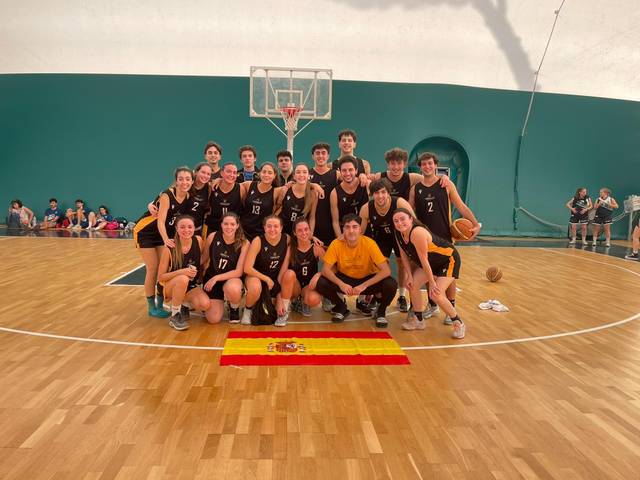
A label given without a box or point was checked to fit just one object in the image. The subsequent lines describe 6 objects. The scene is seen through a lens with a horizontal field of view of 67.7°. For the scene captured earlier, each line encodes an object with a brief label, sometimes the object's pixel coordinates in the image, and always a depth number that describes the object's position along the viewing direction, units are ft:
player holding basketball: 15.21
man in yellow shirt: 14.43
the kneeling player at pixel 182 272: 13.89
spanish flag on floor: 11.42
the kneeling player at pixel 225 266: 14.15
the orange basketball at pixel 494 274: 22.15
